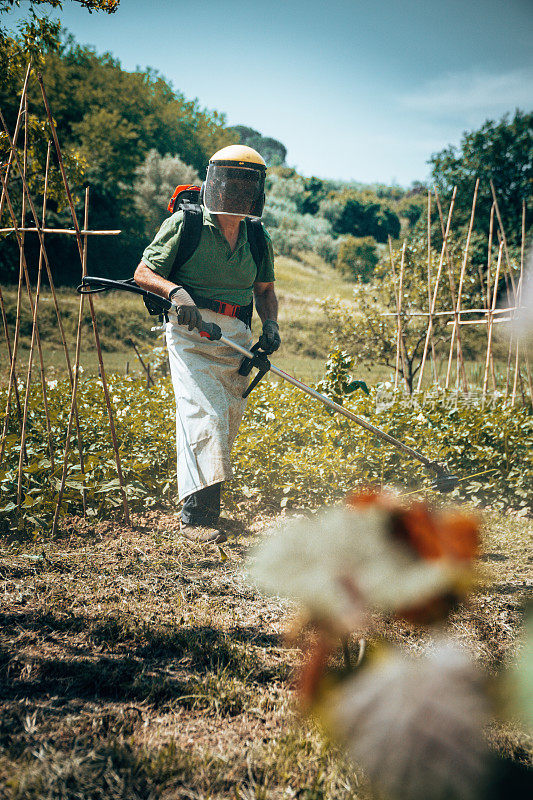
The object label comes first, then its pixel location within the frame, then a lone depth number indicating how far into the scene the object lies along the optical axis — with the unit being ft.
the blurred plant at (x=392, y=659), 4.96
